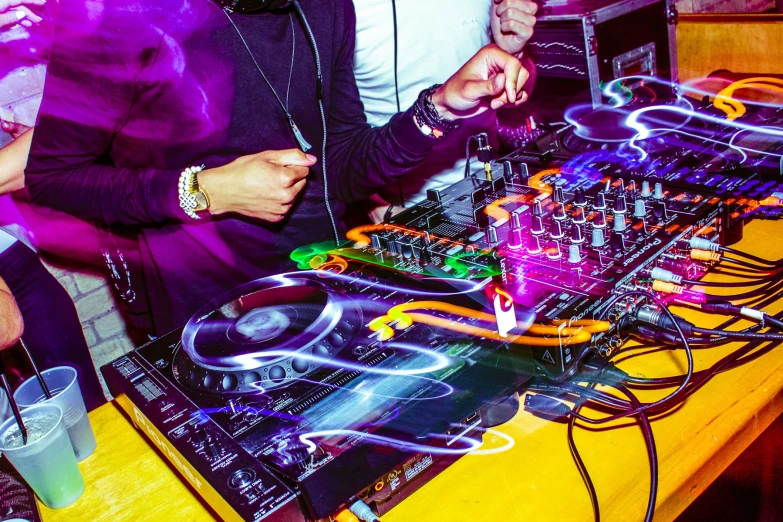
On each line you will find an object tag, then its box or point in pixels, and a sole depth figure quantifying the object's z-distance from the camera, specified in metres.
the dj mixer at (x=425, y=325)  0.78
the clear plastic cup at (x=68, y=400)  1.02
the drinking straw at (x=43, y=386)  1.01
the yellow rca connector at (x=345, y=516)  0.76
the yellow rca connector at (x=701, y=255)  1.10
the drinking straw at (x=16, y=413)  0.89
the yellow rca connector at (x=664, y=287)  1.02
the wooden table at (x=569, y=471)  0.81
